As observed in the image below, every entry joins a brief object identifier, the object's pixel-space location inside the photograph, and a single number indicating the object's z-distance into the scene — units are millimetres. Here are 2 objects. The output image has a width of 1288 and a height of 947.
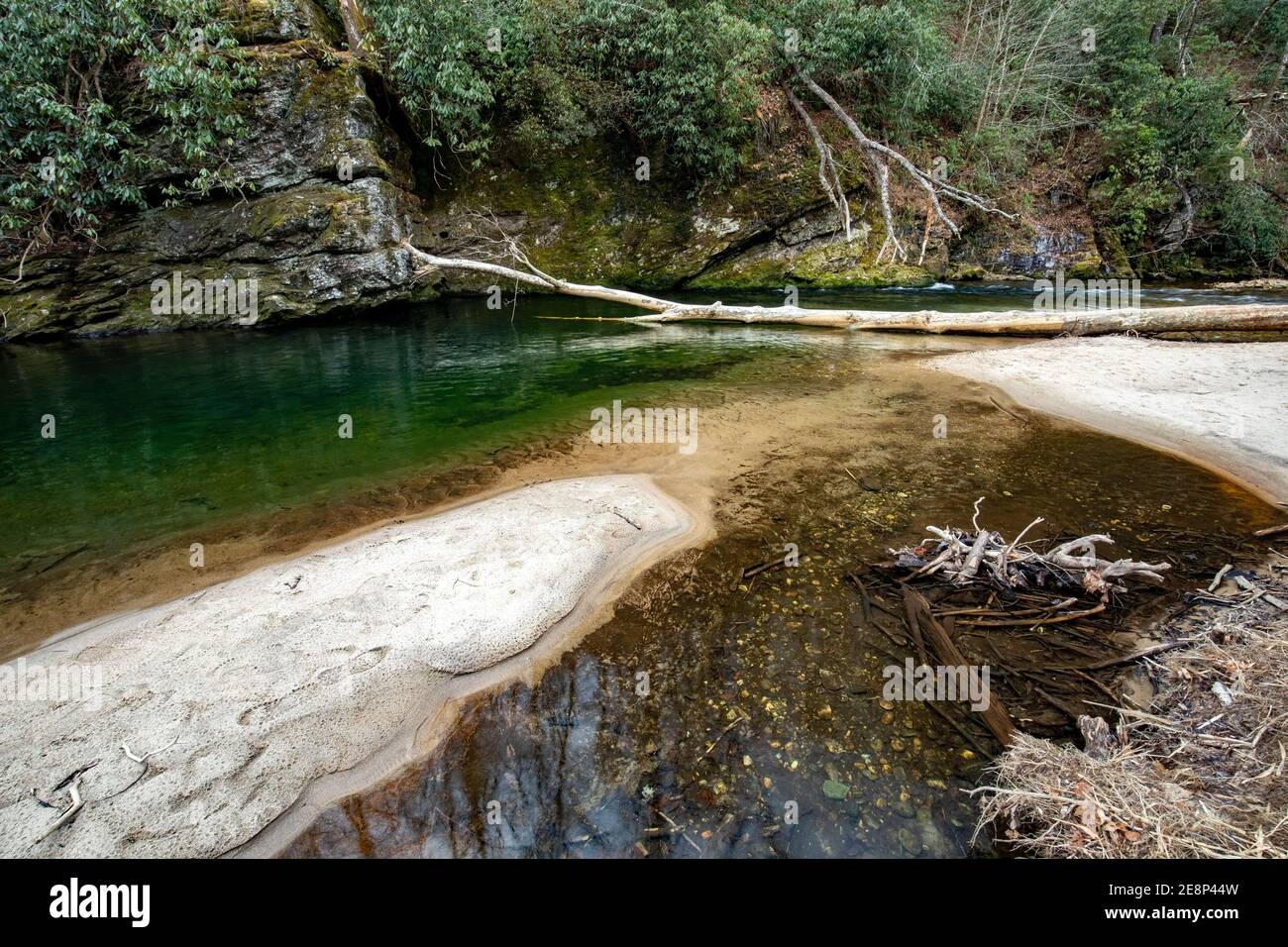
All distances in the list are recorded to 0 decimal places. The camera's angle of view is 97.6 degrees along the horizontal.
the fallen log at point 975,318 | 11352
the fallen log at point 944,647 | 3371
